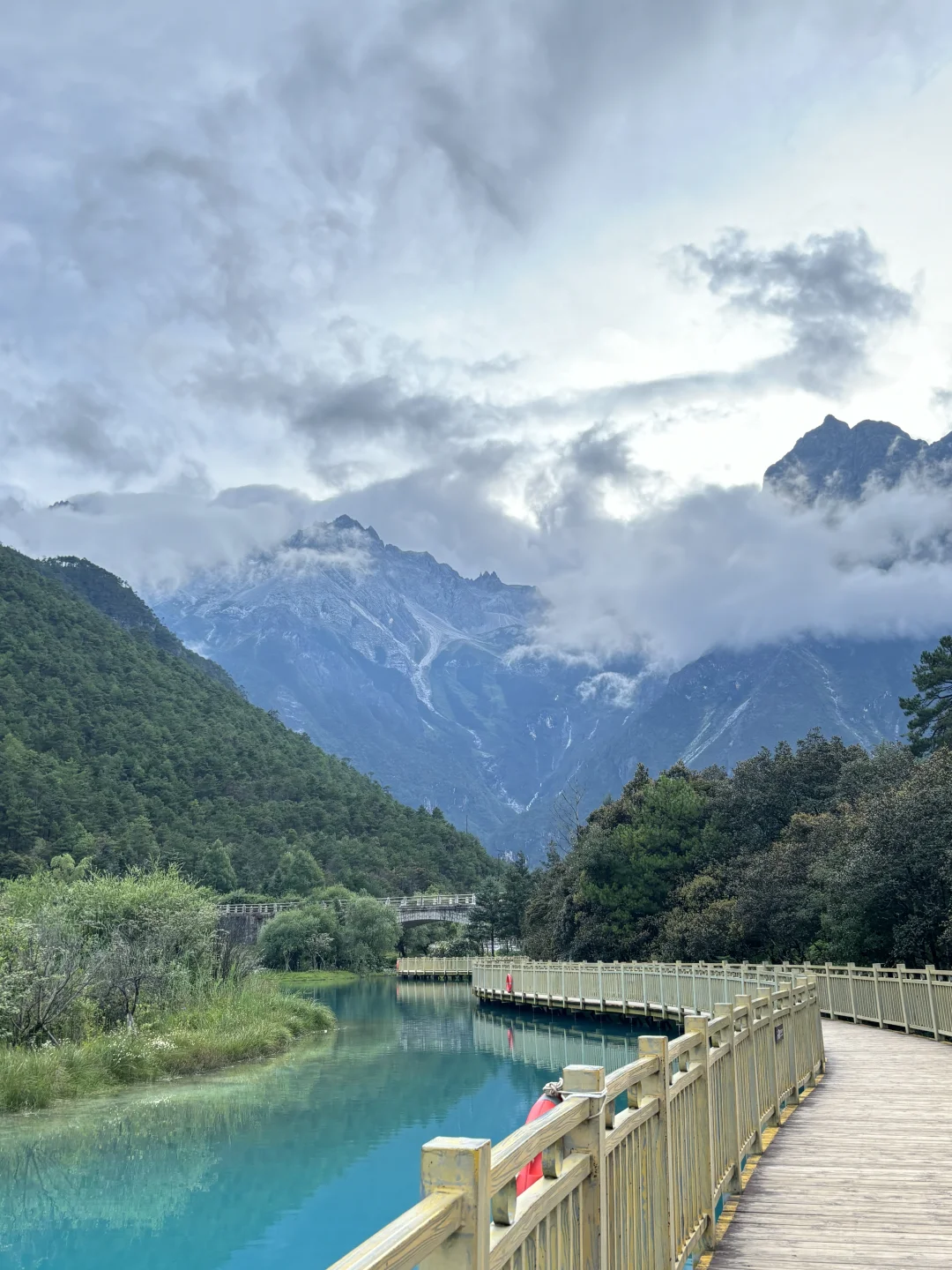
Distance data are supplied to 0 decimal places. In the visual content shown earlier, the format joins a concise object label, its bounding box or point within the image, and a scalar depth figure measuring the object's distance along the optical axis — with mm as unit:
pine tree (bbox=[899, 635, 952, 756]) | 45166
